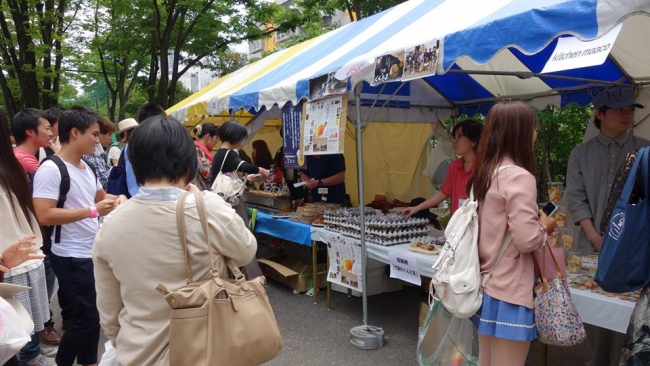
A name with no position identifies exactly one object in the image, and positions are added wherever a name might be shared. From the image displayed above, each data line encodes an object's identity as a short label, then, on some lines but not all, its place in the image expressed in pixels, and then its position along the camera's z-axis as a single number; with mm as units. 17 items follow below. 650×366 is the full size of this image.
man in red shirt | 3531
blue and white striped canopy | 2434
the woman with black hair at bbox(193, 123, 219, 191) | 4392
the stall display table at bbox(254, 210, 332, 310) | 4883
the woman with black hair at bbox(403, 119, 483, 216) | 3791
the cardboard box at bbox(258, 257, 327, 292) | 5395
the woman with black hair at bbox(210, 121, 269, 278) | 4734
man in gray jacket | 3088
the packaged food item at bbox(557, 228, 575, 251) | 3043
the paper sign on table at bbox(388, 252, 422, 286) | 3510
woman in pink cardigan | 2006
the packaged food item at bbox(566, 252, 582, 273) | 2934
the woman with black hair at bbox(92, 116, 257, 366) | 1513
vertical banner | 5000
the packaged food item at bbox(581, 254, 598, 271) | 2830
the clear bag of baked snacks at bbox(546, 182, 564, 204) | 3174
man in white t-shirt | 2865
